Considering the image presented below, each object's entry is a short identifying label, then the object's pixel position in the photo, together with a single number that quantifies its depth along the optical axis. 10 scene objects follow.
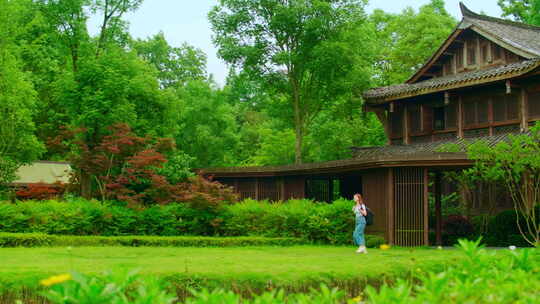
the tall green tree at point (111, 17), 30.55
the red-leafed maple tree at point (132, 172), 23.45
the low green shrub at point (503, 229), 23.04
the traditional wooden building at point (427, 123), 21.42
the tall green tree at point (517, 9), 44.50
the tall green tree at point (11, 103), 28.06
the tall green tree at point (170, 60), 49.31
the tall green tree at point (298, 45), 31.73
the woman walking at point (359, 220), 18.42
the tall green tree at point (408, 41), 39.91
